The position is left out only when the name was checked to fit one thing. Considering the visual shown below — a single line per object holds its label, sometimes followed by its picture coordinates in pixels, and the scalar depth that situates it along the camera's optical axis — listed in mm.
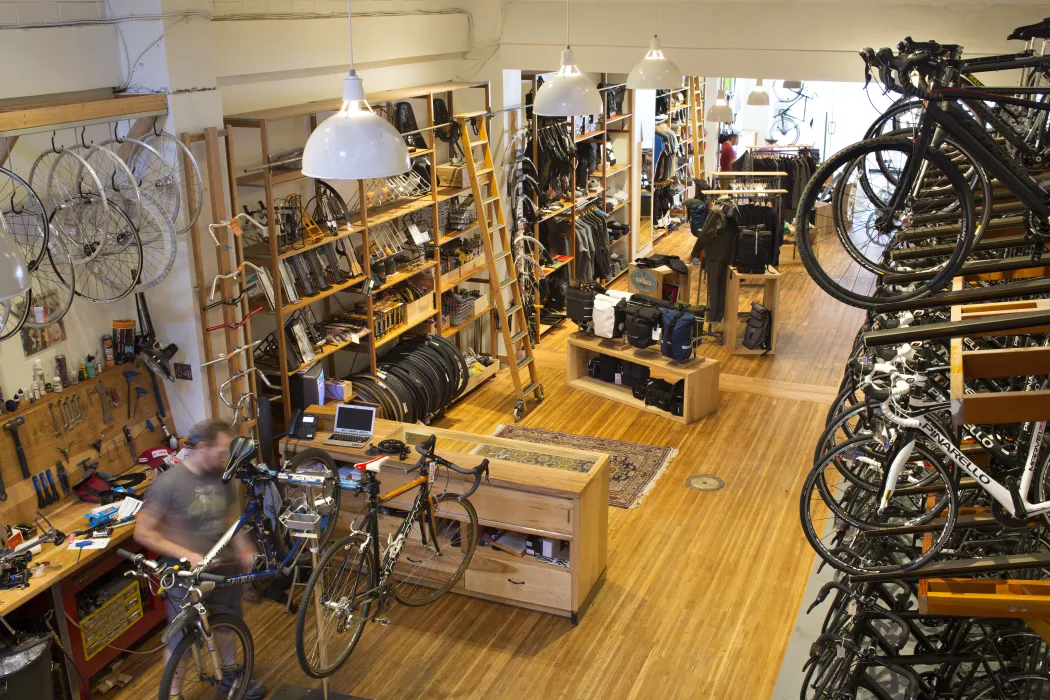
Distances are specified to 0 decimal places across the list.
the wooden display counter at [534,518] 5625
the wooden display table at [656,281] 9812
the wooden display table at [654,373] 8578
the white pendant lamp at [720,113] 13453
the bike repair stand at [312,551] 4742
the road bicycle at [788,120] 18984
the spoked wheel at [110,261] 5254
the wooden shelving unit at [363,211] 6422
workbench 4754
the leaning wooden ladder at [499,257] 8500
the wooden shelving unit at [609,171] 10797
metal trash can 4379
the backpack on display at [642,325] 8805
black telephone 6250
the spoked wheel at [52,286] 5027
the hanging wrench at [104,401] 5656
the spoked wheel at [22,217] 5066
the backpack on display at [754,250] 10281
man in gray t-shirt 4676
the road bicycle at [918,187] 3305
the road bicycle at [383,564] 5016
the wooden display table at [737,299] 10188
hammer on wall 5070
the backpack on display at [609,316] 9078
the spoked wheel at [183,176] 5586
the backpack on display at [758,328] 10102
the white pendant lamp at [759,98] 15984
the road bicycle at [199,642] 4402
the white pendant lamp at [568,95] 5969
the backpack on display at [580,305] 9289
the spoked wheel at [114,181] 5395
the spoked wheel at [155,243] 5340
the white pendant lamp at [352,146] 3990
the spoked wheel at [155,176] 5613
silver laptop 6090
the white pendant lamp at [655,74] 6559
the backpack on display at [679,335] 8617
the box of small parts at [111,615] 5105
